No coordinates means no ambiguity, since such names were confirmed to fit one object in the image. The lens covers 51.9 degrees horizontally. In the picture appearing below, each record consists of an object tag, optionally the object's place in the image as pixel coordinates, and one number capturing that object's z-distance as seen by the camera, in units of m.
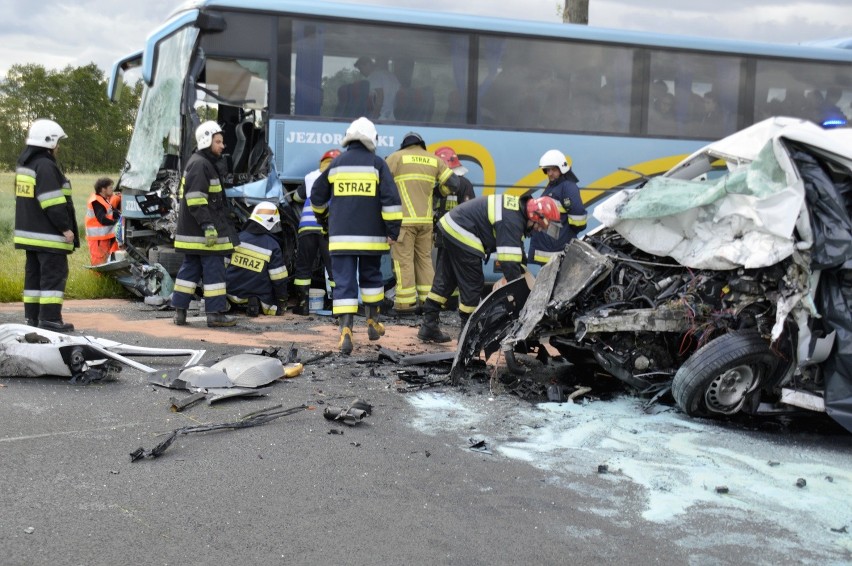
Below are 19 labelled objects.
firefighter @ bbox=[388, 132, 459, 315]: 9.22
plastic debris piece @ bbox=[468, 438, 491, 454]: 4.80
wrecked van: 5.11
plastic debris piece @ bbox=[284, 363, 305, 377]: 6.28
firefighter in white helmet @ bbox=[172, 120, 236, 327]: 8.46
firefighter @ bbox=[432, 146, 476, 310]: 9.80
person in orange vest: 11.60
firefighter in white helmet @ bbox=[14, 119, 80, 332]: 7.82
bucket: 9.74
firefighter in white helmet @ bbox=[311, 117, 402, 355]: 7.64
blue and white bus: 9.65
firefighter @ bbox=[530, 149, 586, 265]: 9.30
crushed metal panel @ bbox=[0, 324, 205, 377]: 5.81
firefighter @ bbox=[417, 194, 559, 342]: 7.19
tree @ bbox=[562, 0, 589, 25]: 14.21
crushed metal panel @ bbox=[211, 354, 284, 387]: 5.92
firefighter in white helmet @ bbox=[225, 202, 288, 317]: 9.28
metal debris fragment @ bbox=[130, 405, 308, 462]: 4.39
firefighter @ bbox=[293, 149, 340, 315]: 9.50
